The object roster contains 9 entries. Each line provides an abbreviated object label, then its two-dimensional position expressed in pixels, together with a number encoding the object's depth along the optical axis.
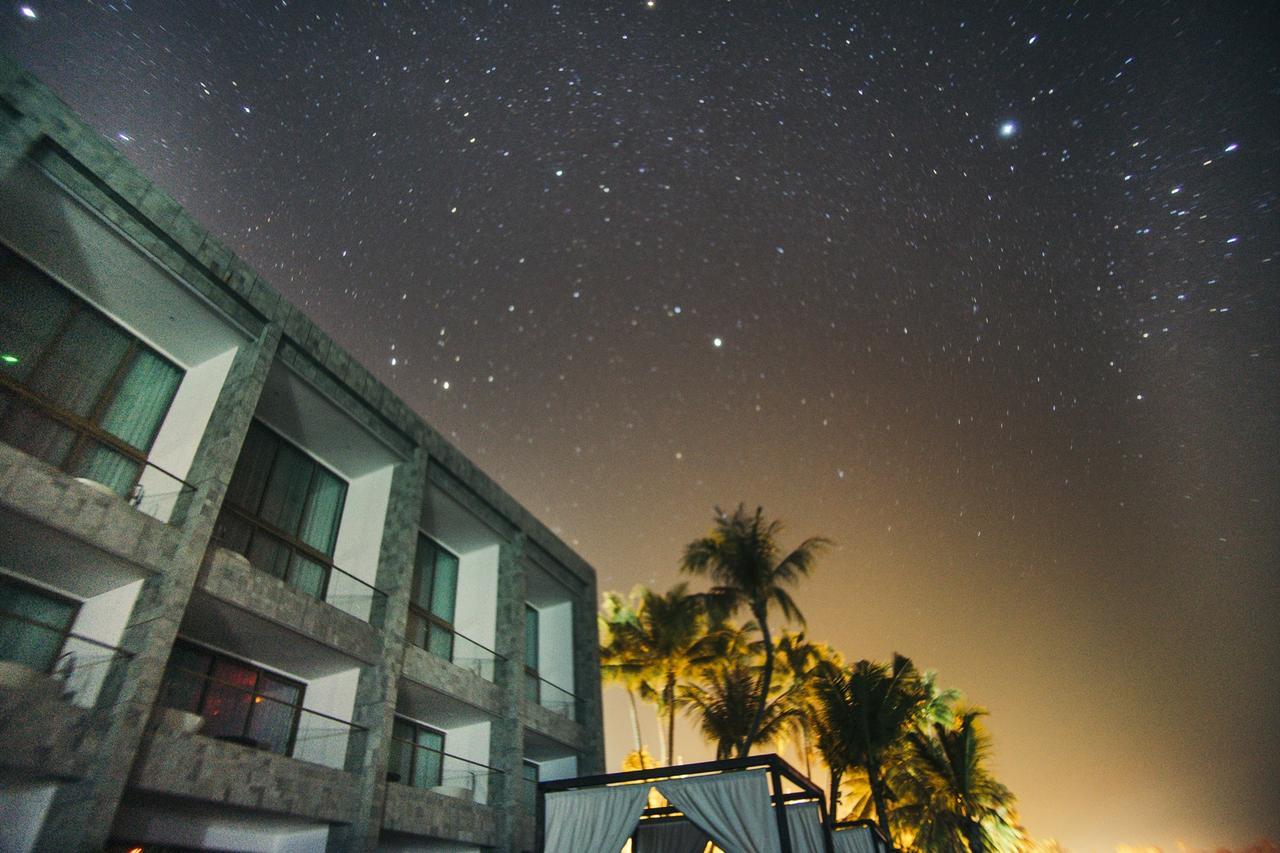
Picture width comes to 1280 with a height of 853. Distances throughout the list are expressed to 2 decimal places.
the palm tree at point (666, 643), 23.95
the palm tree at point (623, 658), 24.77
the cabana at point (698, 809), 8.88
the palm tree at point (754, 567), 21.44
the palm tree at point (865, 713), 18.20
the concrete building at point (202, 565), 7.98
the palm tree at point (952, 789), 22.80
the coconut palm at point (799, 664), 20.78
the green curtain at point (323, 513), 13.86
